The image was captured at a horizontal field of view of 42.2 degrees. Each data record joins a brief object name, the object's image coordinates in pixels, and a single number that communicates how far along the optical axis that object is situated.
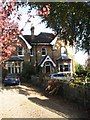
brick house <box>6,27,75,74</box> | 20.59
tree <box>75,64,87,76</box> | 20.76
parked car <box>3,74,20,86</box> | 14.32
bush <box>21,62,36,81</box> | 18.54
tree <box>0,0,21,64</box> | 2.93
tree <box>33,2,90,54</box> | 7.49
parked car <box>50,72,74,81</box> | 15.23
